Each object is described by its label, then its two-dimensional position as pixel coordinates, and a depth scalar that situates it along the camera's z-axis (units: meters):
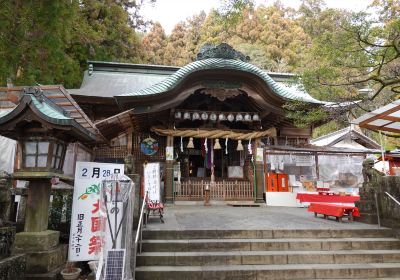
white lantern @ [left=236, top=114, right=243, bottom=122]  13.49
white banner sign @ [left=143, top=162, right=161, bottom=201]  8.41
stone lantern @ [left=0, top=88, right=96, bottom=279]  5.20
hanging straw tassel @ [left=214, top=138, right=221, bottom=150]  13.28
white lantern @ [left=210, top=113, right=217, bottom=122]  13.35
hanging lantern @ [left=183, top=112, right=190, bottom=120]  13.09
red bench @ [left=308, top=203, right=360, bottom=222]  8.47
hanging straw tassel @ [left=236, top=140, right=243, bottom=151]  13.65
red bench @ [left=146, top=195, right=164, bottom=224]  7.79
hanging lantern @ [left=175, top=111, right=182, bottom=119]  13.07
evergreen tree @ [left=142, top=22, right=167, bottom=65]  35.56
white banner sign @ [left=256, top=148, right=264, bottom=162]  13.71
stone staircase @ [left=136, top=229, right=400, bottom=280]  5.48
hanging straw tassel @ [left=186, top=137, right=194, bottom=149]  13.35
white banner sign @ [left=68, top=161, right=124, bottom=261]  5.92
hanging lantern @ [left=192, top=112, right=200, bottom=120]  13.14
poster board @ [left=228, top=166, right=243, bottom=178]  14.60
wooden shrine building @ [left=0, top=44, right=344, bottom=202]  12.25
